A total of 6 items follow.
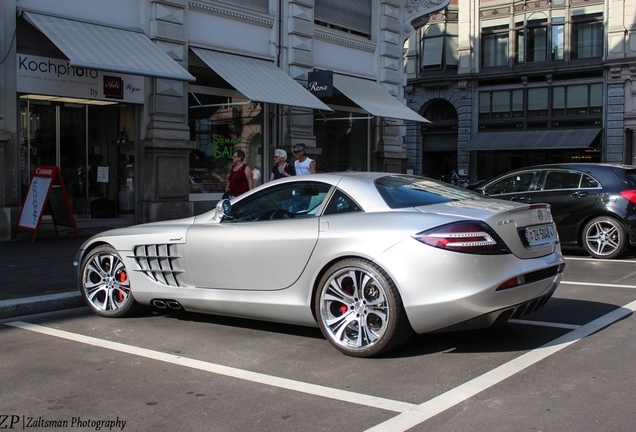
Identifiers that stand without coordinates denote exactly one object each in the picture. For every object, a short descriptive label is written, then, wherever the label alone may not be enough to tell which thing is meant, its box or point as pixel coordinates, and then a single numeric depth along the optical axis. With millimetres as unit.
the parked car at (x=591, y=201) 10625
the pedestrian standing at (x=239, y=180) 11062
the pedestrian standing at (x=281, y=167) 11625
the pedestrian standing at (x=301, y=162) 11523
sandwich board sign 11531
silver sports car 4863
